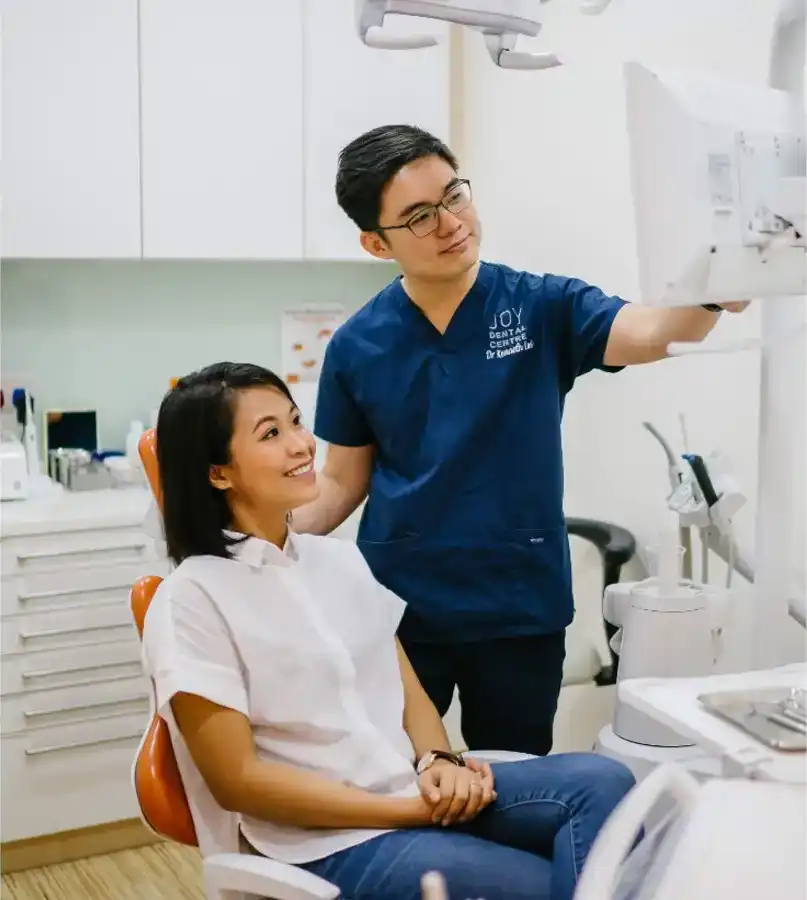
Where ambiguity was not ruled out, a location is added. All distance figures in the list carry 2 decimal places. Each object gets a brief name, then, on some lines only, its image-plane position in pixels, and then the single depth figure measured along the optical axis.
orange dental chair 1.33
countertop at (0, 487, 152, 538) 2.52
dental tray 1.06
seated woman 1.38
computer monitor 1.13
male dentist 1.63
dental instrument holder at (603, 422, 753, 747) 1.94
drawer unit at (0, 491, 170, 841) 2.53
